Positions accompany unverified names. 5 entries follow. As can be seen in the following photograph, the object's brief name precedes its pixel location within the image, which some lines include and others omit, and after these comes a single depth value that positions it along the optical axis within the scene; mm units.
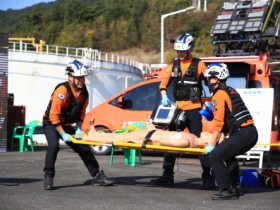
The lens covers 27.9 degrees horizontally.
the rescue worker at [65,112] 7855
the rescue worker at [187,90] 8312
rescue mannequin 7664
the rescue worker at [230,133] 7277
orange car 13578
